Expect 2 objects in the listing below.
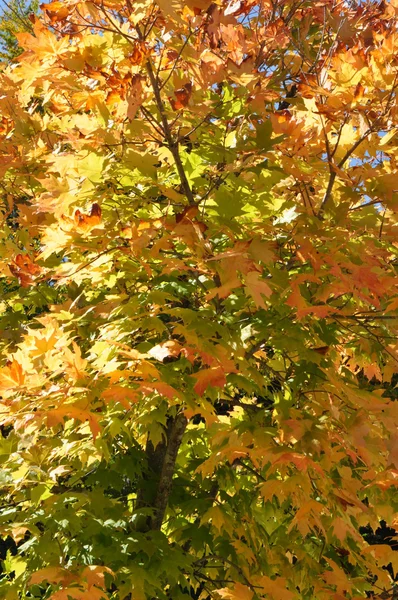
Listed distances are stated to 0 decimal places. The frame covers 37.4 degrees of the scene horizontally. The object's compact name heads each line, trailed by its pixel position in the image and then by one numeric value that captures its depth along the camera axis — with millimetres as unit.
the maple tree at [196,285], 2342
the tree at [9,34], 13156
